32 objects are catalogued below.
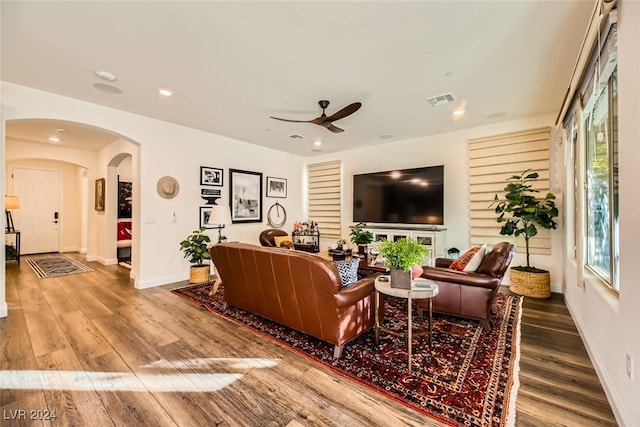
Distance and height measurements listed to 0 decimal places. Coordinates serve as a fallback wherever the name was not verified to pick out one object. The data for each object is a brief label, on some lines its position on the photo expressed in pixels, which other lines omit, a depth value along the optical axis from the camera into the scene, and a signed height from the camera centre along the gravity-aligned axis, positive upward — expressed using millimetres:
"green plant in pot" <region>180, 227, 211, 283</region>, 4508 -629
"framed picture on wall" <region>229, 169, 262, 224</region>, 5555 +420
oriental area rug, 1705 -1190
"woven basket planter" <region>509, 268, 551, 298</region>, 3791 -983
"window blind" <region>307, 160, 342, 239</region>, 6523 +484
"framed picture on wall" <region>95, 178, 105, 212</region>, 6348 +497
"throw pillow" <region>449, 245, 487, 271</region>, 2940 -503
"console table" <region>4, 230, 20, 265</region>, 6070 -715
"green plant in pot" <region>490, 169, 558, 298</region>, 3797 -71
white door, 7070 +182
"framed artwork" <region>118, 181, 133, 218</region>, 6965 +431
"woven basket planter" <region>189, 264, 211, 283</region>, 4508 -978
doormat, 5146 -1083
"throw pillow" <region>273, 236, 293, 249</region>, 5512 -551
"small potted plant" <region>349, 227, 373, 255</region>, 4316 -398
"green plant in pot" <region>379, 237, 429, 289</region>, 2123 -336
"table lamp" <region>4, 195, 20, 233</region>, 5621 +283
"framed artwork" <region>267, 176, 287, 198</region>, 6302 +684
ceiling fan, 3108 +1212
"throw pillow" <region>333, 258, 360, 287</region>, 2338 -482
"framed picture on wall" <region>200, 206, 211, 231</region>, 5082 +8
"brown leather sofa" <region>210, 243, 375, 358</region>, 2168 -688
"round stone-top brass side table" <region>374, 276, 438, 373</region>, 2088 -605
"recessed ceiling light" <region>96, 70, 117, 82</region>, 2887 +1536
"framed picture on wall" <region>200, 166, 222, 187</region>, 5070 +758
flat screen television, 4867 +373
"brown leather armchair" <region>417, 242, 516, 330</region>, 2738 -739
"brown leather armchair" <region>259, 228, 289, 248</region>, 5498 -432
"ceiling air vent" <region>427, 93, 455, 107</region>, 3434 +1518
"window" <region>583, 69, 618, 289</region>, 1955 +265
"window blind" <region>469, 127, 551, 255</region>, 4121 +729
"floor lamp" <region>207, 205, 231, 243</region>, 4289 +6
